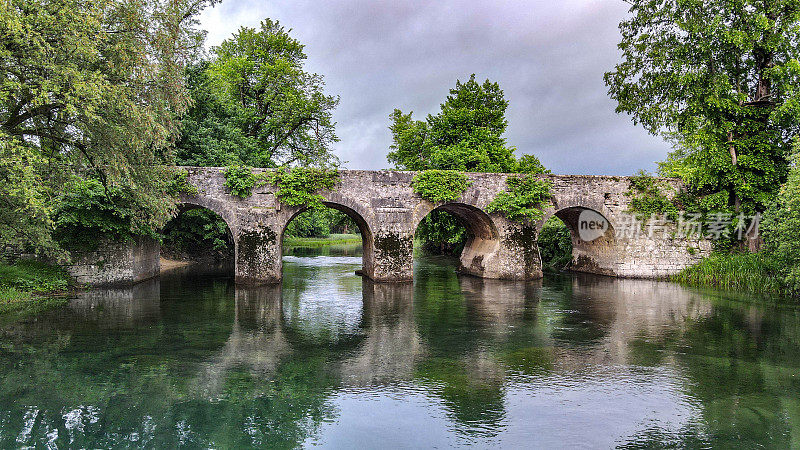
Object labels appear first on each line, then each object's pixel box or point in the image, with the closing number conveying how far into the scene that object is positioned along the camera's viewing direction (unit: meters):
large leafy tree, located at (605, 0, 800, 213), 17.09
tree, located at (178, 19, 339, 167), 23.39
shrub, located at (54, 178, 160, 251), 14.50
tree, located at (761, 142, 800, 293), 13.90
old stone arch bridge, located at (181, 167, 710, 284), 16.67
